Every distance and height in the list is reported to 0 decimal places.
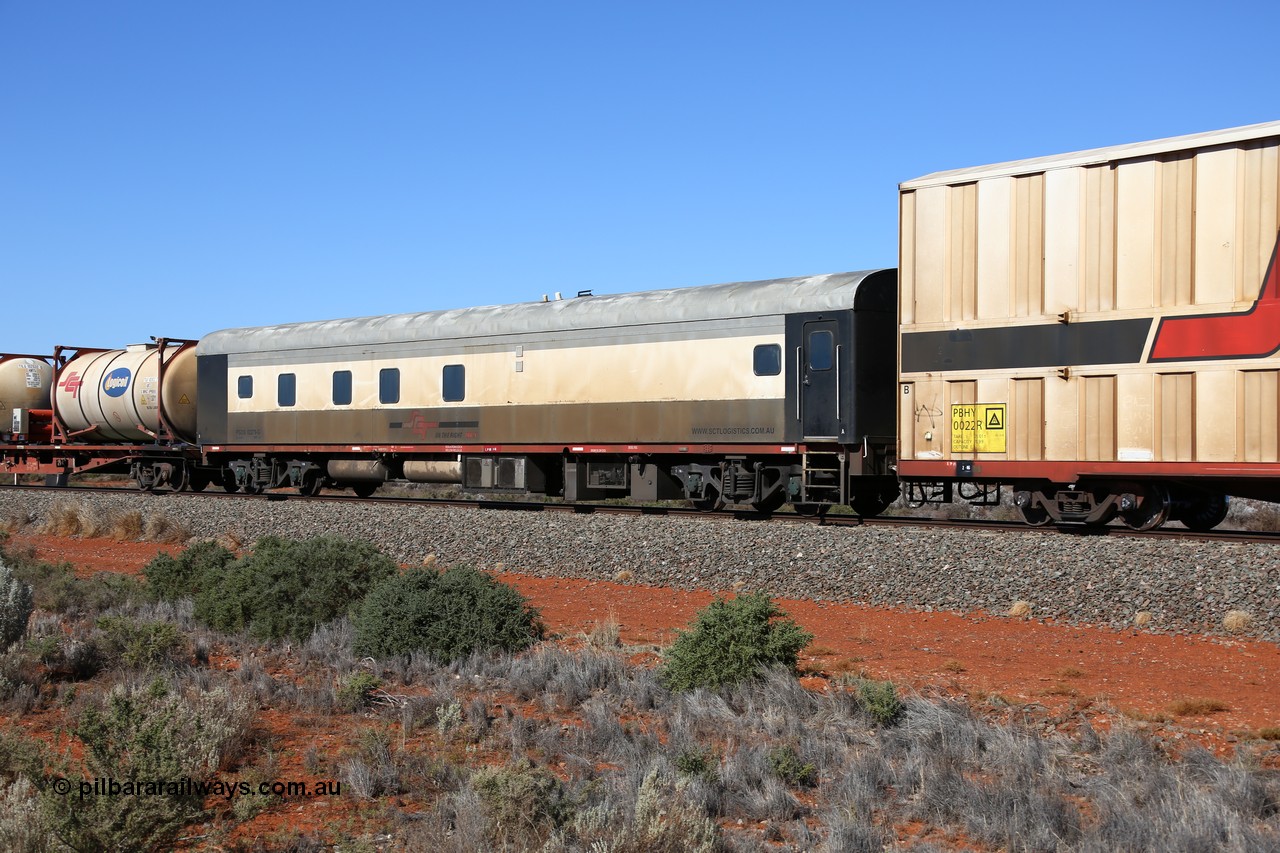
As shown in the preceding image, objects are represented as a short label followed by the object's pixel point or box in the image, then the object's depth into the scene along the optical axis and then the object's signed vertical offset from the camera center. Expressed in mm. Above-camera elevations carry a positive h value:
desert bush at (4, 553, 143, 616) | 11836 -1894
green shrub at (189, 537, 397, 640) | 10672 -1688
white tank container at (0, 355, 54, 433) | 28125 +753
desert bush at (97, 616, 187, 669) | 8781 -1809
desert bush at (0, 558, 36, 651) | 9234 -1605
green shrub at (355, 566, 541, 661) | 9547 -1734
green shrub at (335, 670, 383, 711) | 7855 -1912
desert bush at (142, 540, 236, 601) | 12305 -1707
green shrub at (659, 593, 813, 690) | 8250 -1696
